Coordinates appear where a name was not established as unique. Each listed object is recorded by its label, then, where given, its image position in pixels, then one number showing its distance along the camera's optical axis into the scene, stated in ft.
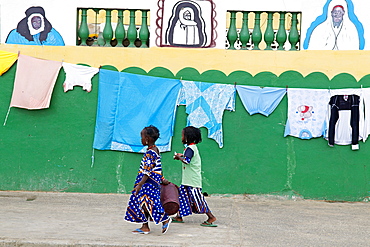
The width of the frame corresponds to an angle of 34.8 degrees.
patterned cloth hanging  31.22
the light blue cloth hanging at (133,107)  31.09
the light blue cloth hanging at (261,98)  31.24
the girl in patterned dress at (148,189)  22.17
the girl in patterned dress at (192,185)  24.35
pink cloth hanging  30.83
